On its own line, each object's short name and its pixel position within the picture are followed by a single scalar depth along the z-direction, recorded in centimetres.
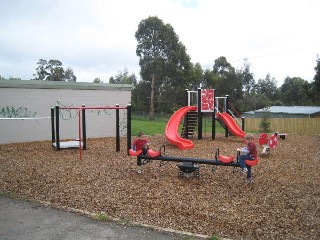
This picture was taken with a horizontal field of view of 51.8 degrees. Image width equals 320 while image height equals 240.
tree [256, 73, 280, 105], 6911
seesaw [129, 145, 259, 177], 755
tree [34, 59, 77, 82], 6197
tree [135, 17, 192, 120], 4238
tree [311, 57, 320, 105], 2919
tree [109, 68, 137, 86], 6740
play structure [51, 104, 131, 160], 1145
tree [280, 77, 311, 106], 5892
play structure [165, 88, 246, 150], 1727
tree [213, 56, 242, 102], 5262
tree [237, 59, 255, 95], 5918
